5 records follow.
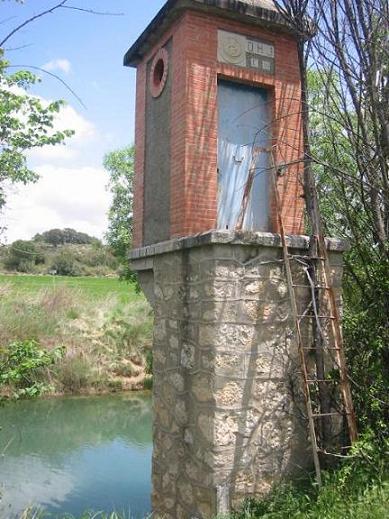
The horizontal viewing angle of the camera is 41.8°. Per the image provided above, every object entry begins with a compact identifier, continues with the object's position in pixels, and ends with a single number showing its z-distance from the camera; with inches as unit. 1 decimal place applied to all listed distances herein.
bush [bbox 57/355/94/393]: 588.1
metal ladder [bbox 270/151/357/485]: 188.5
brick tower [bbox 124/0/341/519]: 184.2
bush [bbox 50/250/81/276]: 1459.2
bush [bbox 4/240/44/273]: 1264.8
